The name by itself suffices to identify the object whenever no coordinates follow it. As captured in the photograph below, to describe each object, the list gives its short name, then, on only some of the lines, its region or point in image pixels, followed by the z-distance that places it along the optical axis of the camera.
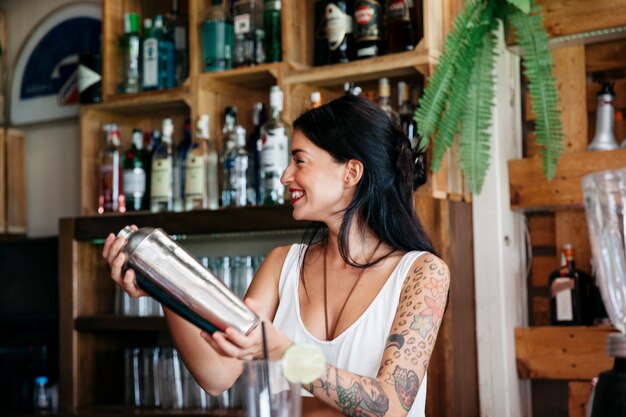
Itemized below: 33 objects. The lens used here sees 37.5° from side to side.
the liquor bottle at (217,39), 2.99
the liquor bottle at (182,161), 3.11
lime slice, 1.01
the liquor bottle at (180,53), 3.23
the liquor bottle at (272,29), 2.93
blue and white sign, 3.68
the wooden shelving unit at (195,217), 2.54
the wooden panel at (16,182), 3.80
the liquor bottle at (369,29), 2.70
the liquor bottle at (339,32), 2.78
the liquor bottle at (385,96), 2.66
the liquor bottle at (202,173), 2.97
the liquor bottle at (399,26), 2.67
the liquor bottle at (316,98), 2.71
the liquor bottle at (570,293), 2.55
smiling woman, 1.72
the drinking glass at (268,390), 1.02
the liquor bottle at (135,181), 3.14
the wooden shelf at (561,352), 2.50
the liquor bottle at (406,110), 2.68
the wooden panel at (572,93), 2.61
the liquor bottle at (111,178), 3.23
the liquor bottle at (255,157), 2.90
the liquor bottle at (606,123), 2.50
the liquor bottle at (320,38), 2.86
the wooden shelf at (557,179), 2.49
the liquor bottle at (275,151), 2.79
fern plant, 2.42
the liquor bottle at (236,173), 2.93
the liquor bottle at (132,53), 3.25
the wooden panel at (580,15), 2.41
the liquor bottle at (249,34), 2.96
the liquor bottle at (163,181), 3.07
